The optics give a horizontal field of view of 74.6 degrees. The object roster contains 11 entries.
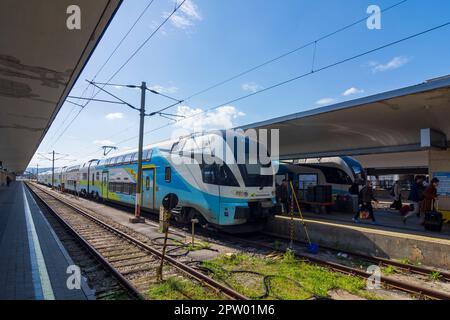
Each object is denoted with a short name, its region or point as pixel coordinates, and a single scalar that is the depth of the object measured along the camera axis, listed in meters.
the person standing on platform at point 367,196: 11.28
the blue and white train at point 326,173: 16.09
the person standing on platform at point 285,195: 14.37
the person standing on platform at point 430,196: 10.27
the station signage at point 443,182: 11.91
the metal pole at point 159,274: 5.94
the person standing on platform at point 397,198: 16.66
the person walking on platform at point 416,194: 11.29
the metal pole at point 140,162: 12.81
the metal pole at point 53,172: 45.12
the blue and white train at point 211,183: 9.02
